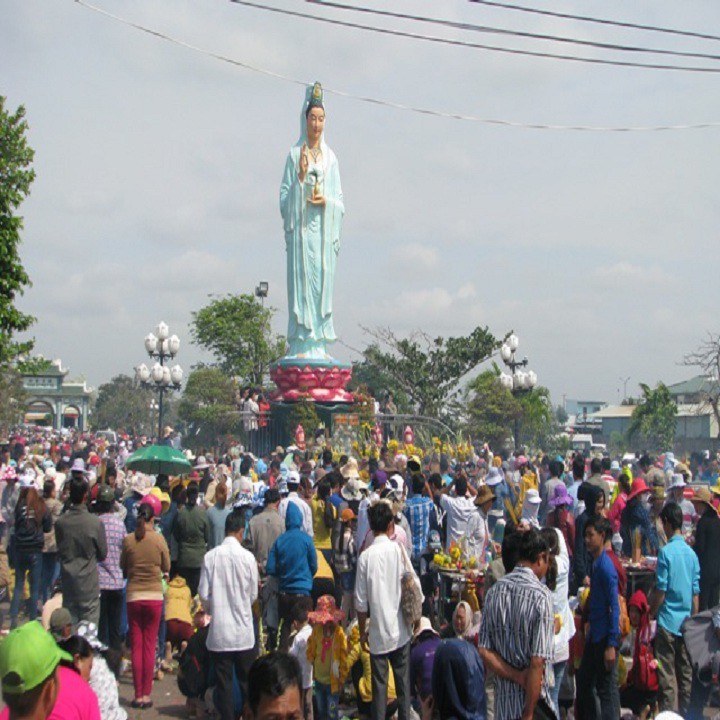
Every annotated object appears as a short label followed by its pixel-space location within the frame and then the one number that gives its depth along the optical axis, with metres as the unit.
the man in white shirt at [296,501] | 10.29
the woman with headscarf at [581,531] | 9.16
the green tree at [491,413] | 33.88
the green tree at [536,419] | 35.21
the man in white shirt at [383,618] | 7.34
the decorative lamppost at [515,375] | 25.12
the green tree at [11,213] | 16.25
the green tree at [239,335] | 38.56
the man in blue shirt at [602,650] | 6.71
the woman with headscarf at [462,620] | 6.86
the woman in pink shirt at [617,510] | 10.99
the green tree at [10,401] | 46.38
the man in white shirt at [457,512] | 10.23
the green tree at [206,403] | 36.09
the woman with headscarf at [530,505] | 11.78
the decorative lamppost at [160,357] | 25.30
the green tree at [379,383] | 36.66
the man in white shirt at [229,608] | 7.79
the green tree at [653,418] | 43.83
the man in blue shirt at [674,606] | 7.89
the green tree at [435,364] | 34.22
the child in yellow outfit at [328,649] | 7.84
